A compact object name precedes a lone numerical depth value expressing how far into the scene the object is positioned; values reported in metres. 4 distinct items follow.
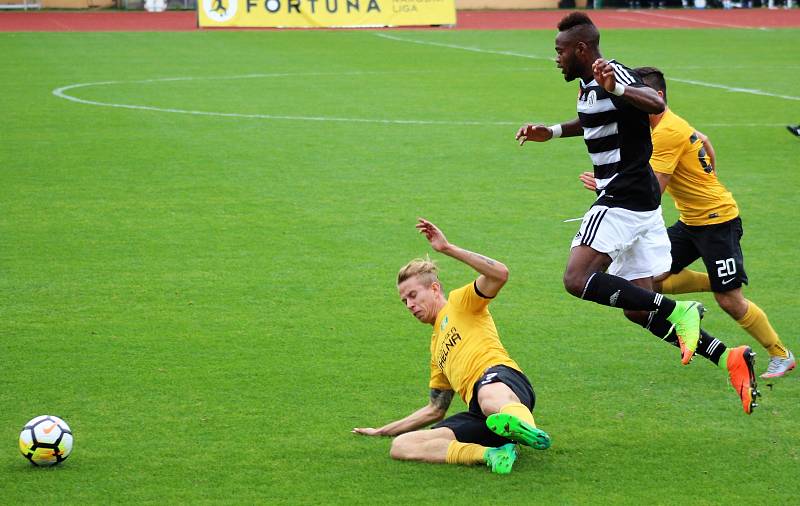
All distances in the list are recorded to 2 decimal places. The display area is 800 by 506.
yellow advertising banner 70.94
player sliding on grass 12.20
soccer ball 12.02
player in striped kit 13.68
